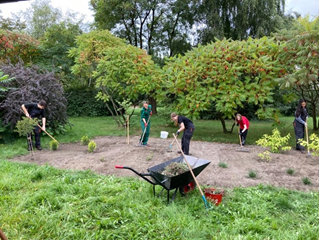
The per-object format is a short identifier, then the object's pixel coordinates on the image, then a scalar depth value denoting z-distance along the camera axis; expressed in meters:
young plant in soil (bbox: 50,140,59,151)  7.84
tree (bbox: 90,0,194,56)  17.62
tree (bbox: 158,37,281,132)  8.73
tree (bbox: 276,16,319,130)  7.77
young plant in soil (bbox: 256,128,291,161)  7.13
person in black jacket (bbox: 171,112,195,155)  7.03
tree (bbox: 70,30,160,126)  10.04
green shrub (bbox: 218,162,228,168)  5.94
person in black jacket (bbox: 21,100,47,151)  8.02
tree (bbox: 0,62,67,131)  8.71
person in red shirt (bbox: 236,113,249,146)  8.45
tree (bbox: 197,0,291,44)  14.17
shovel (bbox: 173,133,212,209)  3.71
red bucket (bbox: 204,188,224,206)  3.82
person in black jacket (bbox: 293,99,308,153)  7.94
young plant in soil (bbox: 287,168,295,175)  5.44
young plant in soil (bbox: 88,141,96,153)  7.43
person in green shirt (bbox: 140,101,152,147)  8.52
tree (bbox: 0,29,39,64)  14.67
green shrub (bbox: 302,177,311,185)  4.88
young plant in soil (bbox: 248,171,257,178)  5.24
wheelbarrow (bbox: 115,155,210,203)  3.74
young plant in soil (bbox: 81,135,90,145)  8.58
